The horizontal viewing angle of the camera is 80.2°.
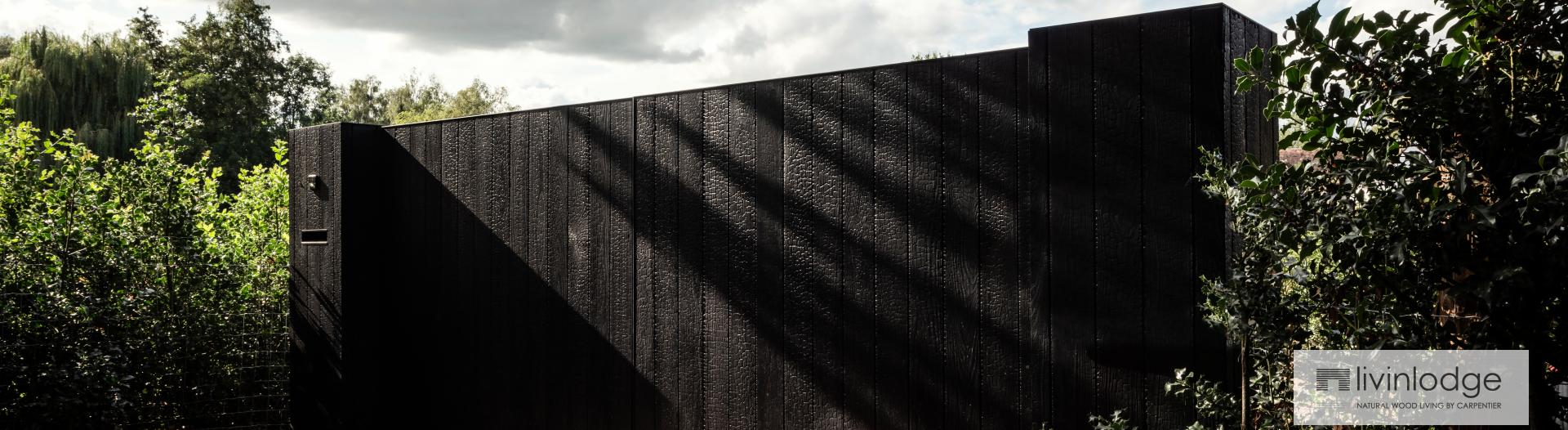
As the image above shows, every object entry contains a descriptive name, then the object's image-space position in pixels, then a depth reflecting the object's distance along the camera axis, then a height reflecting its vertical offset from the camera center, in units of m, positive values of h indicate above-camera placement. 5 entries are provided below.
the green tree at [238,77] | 18.53 +3.05
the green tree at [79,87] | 13.11 +1.91
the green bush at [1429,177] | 1.54 +0.06
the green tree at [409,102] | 30.69 +3.98
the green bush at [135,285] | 3.69 -0.30
